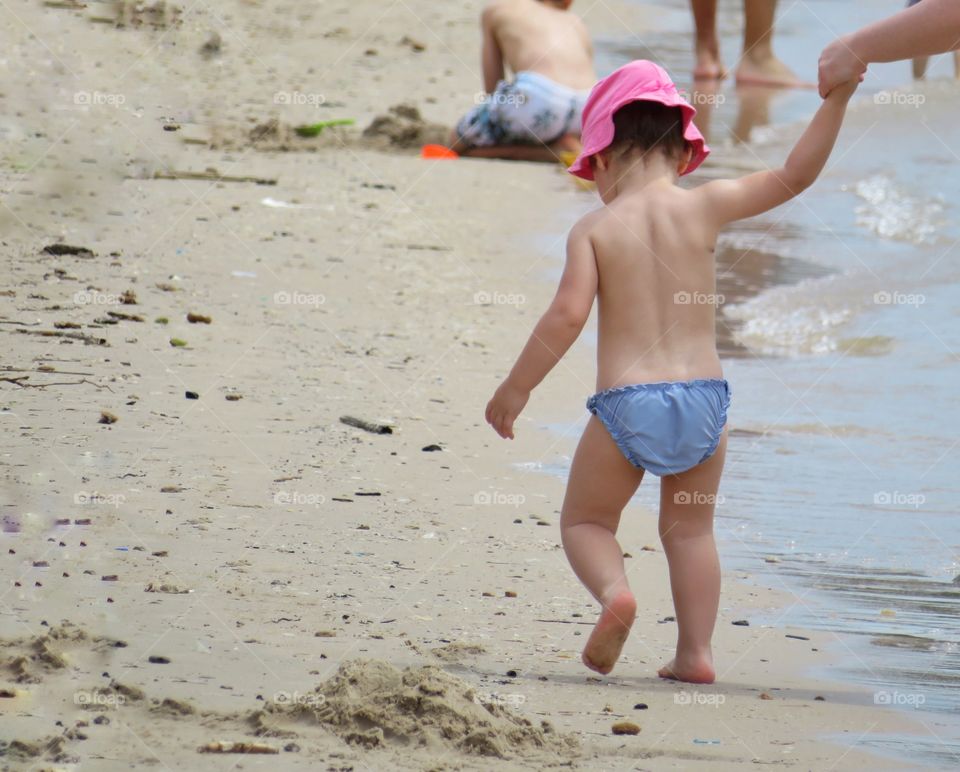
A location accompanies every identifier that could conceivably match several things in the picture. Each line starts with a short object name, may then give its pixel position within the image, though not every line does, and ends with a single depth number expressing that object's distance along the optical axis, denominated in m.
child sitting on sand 16.61
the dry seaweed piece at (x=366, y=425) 8.27
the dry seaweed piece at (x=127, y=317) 9.40
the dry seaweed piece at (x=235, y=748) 4.55
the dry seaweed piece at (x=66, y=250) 10.49
